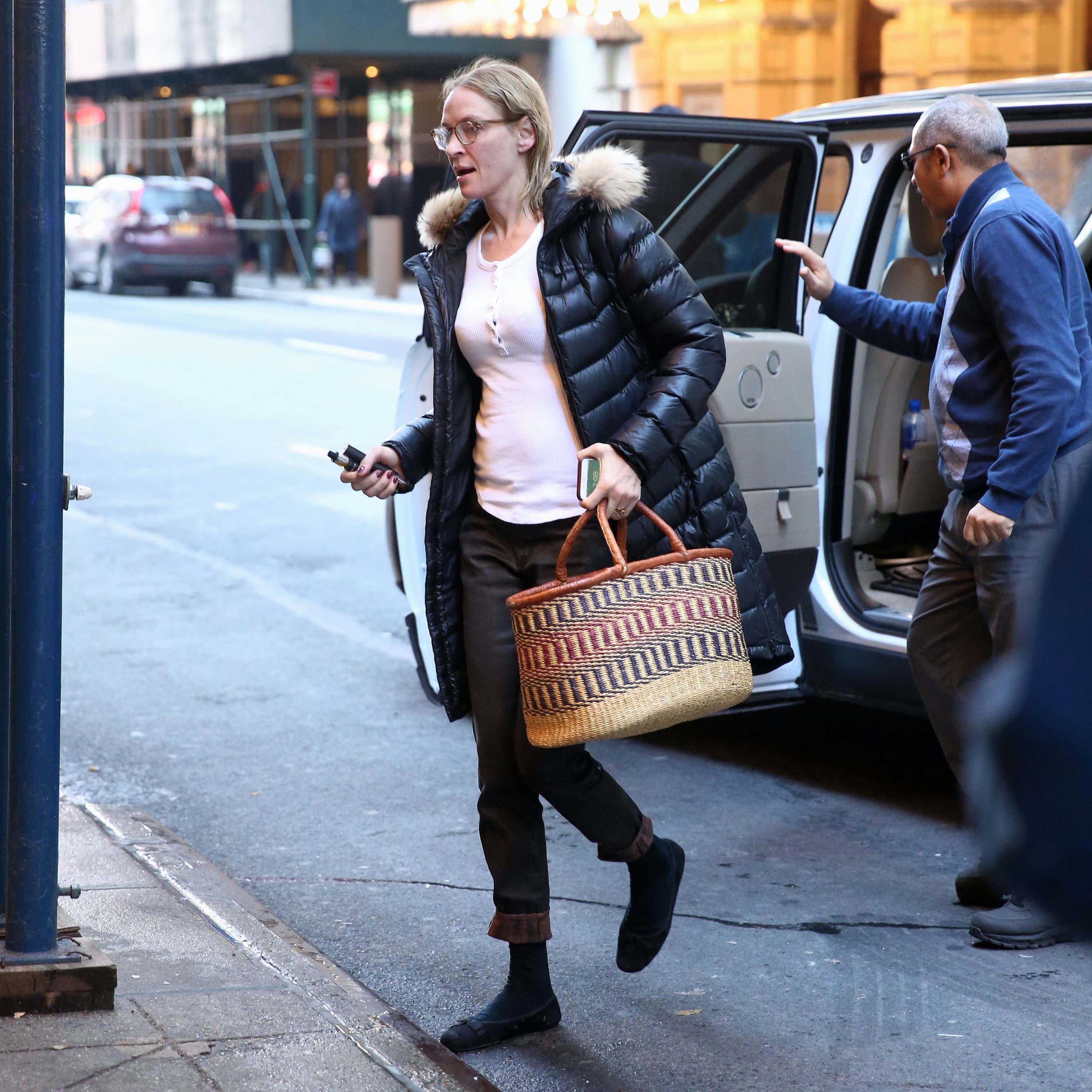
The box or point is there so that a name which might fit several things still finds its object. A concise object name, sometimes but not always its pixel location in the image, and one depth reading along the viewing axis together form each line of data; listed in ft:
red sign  203.91
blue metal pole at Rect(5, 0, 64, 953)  20.62
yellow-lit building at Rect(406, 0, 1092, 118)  110.46
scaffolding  210.45
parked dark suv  175.94
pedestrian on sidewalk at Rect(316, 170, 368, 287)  196.06
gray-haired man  24.12
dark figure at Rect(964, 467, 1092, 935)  9.76
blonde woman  21.79
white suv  30.48
